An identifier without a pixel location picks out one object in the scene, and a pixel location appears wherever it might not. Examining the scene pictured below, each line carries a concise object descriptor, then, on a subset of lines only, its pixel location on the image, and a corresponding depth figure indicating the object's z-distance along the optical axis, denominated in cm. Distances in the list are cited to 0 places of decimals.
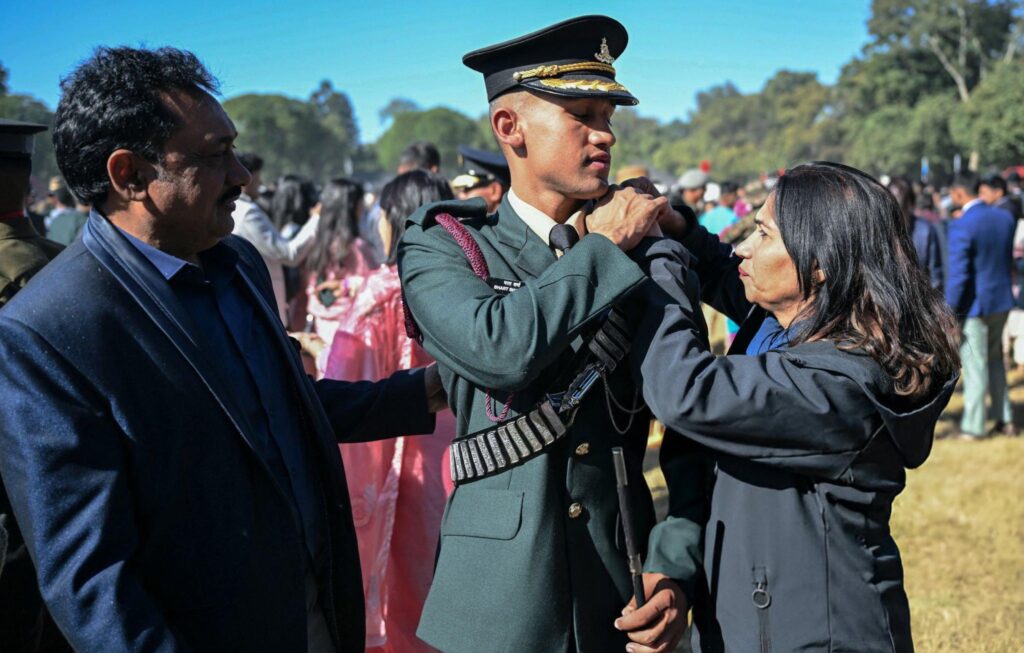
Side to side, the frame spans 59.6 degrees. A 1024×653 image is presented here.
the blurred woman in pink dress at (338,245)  625
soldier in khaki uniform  265
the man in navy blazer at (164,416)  164
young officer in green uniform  191
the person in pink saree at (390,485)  374
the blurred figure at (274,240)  649
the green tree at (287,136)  11525
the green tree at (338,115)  14088
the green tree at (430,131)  13462
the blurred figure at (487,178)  532
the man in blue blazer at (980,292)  781
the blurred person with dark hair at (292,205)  923
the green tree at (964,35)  6625
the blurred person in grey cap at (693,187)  1220
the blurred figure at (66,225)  823
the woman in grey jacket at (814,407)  191
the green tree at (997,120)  4925
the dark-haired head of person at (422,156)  731
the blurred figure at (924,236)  787
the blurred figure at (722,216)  988
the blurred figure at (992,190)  857
